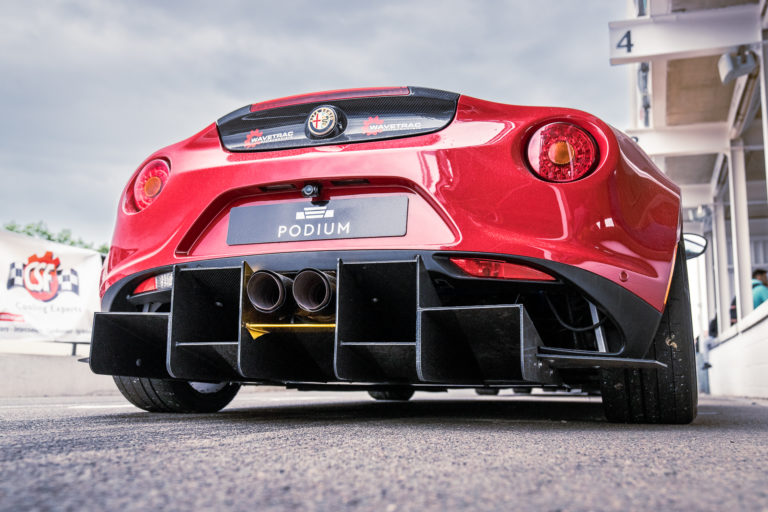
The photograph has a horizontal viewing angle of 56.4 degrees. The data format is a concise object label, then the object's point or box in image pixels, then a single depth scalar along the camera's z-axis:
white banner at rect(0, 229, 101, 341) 6.55
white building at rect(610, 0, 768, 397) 7.96
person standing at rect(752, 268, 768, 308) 9.30
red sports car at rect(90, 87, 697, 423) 2.15
